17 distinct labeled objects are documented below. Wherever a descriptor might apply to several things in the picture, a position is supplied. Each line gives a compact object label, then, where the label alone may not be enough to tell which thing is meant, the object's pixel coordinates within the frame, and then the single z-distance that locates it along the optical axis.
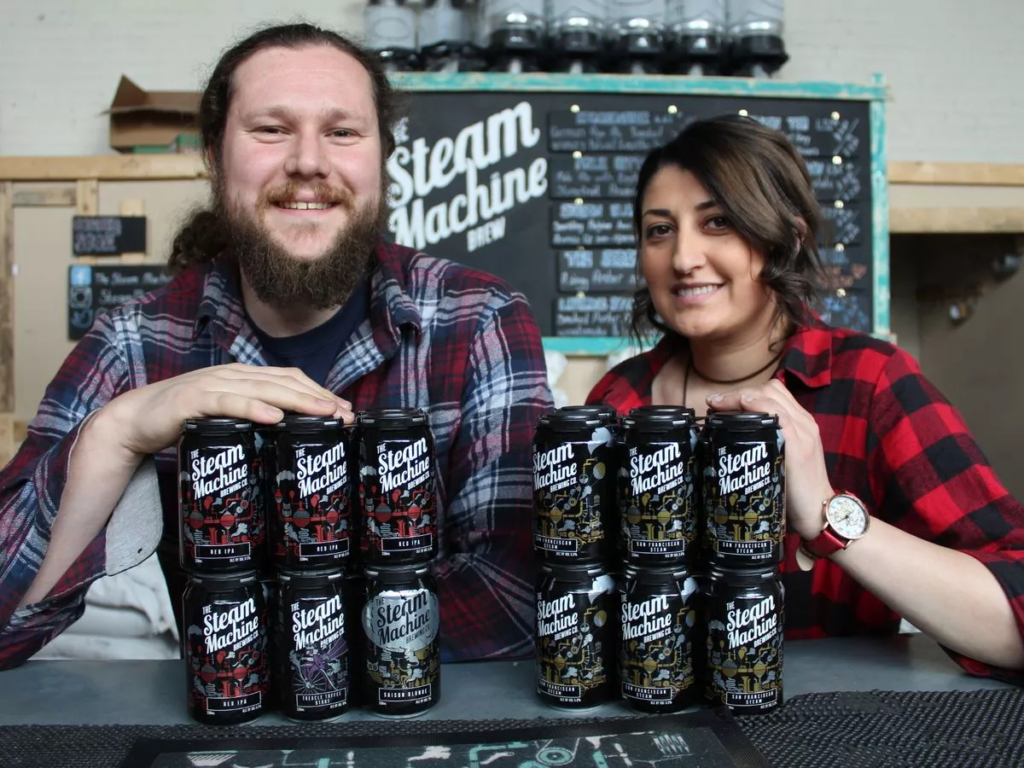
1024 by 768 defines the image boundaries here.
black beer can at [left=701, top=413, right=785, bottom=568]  0.79
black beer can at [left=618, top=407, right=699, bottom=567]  0.80
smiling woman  0.94
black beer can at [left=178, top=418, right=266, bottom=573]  0.79
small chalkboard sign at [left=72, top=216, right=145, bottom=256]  3.08
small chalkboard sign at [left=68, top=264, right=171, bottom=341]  3.09
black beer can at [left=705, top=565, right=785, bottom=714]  0.79
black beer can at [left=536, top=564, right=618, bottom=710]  0.81
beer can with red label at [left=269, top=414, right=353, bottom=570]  0.79
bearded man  1.01
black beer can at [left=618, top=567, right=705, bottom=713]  0.80
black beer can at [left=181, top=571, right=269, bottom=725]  0.79
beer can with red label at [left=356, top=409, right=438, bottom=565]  0.81
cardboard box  3.21
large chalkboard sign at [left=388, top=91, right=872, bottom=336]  2.89
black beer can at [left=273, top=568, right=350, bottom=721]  0.79
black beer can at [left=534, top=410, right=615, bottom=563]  0.82
